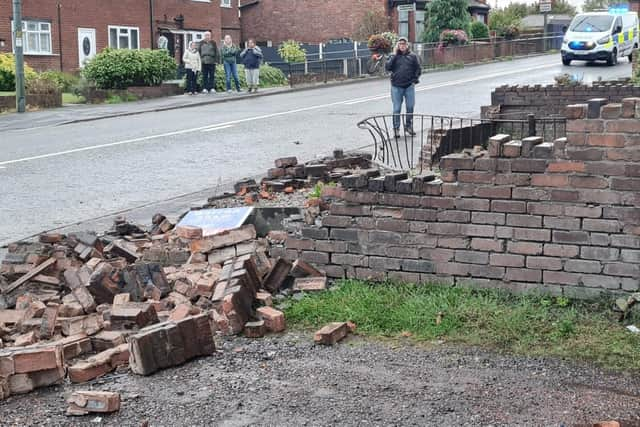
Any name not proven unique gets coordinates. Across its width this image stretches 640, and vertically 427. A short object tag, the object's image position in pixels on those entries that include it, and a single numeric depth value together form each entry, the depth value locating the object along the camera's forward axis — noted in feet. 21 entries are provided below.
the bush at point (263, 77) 98.37
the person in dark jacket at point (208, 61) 89.76
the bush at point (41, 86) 81.97
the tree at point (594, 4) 268.70
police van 116.37
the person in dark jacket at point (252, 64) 94.07
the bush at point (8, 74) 87.79
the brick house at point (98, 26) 113.19
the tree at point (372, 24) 156.66
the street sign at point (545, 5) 175.32
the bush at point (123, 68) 87.81
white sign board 22.22
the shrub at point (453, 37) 143.54
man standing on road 56.49
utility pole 75.72
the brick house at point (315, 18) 164.55
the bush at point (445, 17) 149.79
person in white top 90.99
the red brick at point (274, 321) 16.98
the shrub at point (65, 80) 99.97
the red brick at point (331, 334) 16.22
